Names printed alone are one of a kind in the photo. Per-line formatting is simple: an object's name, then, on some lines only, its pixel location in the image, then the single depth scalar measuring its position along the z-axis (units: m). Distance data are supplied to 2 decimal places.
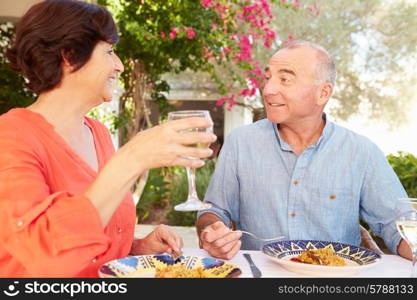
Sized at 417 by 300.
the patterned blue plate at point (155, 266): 1.66
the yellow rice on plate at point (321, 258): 1.84
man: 2.63
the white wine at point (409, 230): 1.77
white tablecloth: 1.83
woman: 1.38
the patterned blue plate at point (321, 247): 1.75
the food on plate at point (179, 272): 1.61
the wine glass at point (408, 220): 1.76
